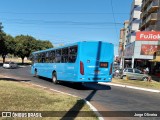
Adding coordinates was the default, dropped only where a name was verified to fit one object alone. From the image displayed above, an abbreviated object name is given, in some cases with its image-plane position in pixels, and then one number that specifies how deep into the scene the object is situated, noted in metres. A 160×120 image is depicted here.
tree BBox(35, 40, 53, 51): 44.43
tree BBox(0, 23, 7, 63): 31.04
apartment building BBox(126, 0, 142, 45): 42.60
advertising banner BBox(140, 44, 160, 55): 25.11
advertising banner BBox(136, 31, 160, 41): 25.28
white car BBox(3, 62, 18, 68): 26.94
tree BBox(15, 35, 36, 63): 38.96
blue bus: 9.19
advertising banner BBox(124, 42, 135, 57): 27.22
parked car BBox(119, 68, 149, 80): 17.29
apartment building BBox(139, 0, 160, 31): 29.41
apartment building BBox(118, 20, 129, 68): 56.83
